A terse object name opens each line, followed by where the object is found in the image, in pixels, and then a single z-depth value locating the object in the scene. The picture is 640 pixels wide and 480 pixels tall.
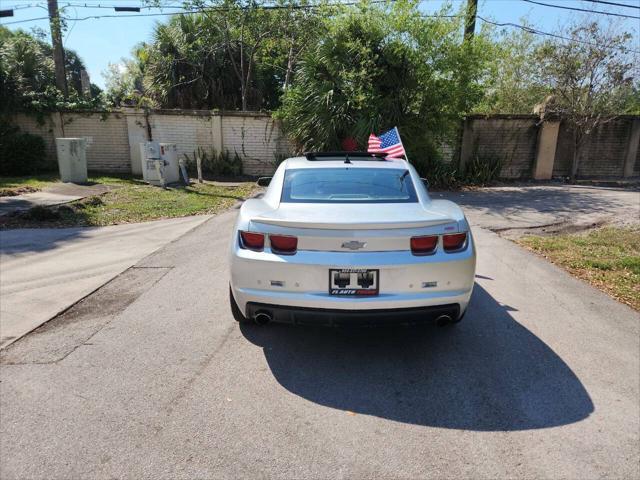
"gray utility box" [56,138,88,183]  12.09
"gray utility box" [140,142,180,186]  12.48
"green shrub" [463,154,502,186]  14.09
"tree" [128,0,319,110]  16.11
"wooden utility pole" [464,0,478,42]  12.93
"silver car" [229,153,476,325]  3.19
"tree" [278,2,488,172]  11.77
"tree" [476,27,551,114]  14.12
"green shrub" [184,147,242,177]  14.82
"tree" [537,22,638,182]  12.64
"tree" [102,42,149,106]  18.42
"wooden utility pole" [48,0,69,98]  15.98
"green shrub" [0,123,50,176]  13.82
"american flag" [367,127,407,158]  8.73
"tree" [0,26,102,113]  14.16
